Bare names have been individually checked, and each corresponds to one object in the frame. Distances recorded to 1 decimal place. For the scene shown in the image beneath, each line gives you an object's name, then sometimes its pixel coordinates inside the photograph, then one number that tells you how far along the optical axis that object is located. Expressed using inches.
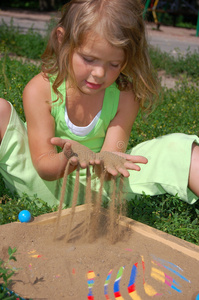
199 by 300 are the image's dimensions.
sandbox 69.0
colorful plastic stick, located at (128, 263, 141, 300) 68.8
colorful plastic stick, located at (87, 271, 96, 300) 68.3
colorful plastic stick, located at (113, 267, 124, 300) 68.7
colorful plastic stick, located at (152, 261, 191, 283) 71.3
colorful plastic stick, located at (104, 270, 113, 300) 68.7
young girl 77.2
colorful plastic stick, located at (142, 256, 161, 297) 69.3
